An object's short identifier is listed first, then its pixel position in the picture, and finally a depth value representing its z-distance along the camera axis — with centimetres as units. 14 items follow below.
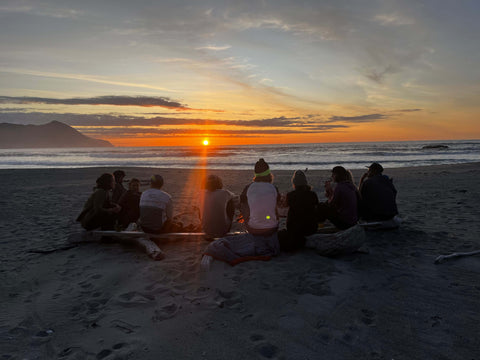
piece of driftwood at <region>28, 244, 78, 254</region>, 619
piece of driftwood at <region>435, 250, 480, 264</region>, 510
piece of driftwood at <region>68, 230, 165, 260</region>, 557
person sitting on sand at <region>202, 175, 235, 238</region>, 614
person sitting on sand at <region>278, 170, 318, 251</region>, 554
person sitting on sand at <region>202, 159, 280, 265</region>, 518
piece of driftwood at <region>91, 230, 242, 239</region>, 624
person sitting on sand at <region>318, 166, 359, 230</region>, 611
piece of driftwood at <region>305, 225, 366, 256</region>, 525
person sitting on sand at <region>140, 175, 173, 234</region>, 615
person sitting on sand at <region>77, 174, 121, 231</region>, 628
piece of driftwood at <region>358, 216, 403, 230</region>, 673
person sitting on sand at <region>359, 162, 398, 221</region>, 671
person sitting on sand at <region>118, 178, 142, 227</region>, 689
